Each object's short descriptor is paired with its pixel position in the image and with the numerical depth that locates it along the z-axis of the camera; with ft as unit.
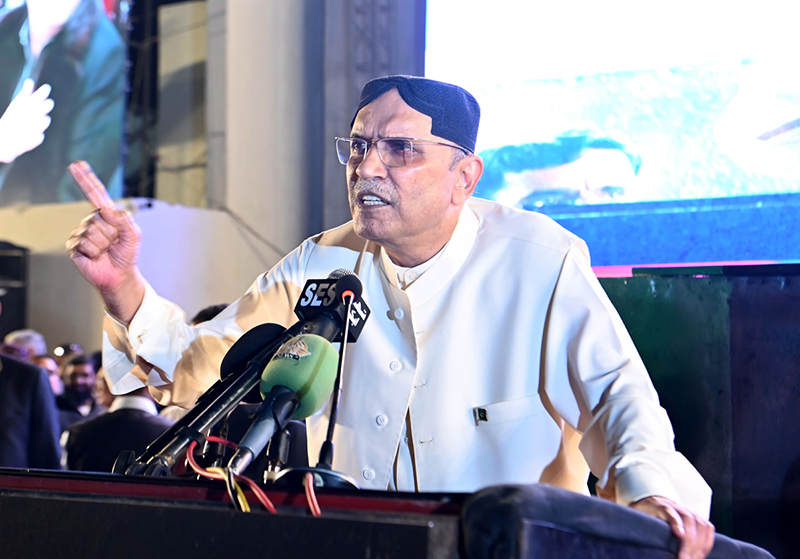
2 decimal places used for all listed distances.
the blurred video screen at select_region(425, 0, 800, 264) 15.84
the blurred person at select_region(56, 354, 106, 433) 17.42
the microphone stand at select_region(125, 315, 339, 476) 3.25
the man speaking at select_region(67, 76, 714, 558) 5.18
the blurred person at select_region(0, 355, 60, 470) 10.27
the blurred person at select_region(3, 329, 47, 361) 19.92
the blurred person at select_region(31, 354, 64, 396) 18.94
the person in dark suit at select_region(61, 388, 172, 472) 9.39
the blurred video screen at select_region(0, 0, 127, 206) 26.89
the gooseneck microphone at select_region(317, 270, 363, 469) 3.40
